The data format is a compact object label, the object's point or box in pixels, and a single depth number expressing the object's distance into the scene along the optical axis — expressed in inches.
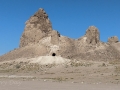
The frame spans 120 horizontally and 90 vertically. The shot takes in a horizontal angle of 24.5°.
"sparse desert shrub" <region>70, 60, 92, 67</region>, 2386.6
